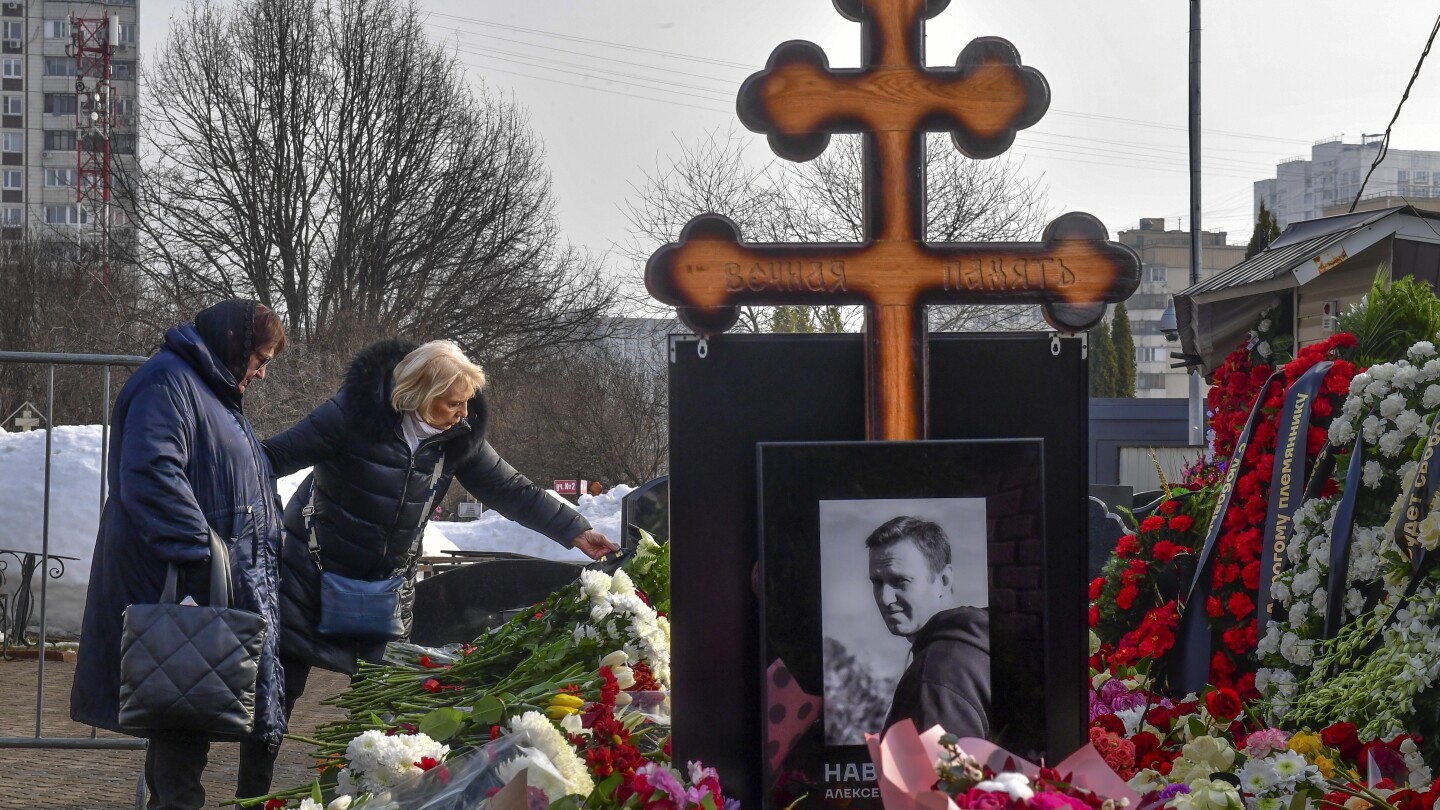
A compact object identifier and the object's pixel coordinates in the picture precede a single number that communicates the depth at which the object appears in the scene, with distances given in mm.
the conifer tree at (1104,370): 49938
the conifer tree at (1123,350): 52406
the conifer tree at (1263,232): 23111
